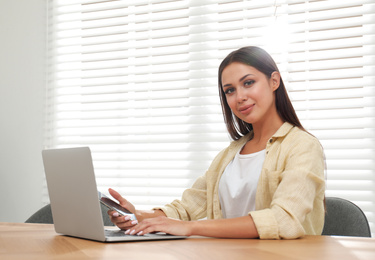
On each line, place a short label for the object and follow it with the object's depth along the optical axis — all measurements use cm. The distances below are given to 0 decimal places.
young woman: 124
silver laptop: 112
